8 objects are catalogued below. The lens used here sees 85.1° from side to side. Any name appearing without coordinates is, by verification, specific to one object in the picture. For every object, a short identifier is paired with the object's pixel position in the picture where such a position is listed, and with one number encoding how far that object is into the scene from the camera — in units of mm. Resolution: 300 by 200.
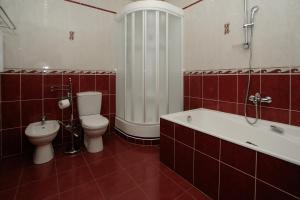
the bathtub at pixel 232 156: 993
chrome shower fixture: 1770
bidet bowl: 1812
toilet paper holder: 2264
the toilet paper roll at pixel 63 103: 2143
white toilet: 2101
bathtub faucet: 1699
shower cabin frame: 2279
